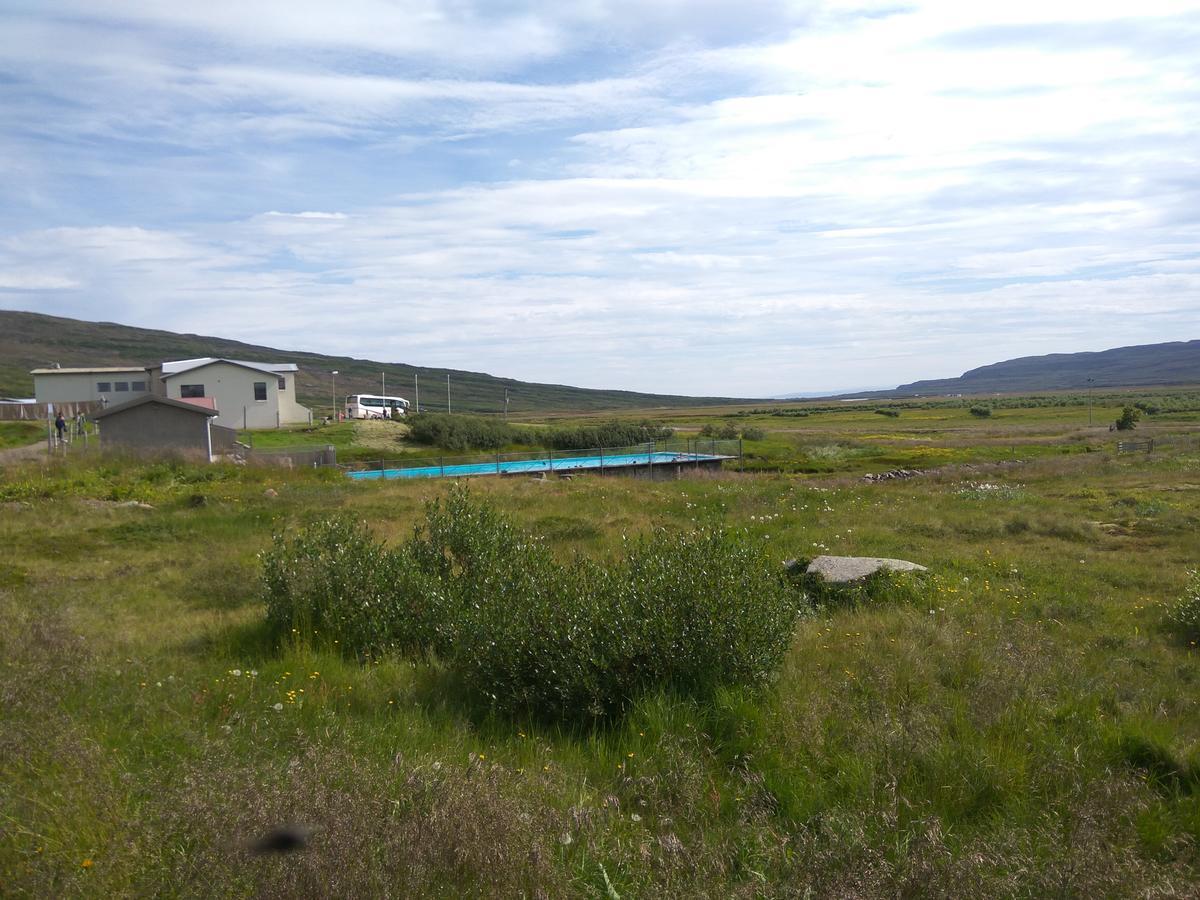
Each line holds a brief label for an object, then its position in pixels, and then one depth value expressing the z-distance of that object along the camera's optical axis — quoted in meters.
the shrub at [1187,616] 8.74
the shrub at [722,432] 68.18
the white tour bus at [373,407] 75.31
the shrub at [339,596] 8.03
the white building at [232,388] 53.06
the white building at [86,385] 58.97
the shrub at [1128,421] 70.50
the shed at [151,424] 35.81
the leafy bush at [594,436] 62.91
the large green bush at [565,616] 6.00
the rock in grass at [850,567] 10.63
